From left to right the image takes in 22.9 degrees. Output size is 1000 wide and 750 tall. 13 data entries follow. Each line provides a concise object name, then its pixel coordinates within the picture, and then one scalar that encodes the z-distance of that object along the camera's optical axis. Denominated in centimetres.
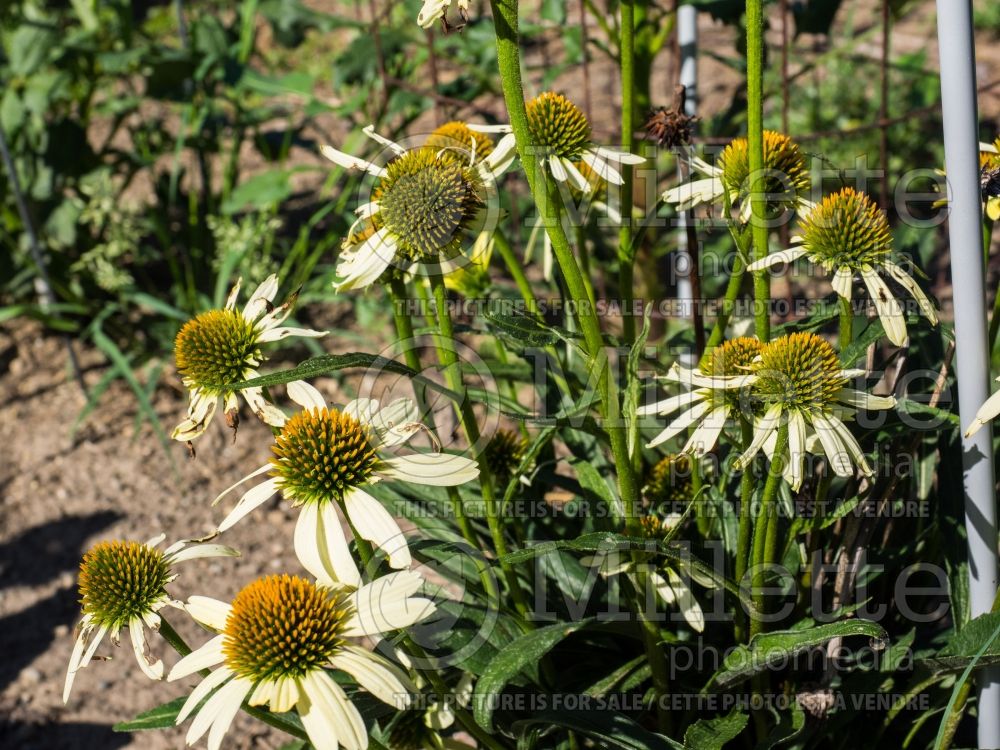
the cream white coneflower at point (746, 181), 77
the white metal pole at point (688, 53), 97
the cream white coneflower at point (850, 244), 75
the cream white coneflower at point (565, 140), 78
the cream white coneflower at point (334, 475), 70
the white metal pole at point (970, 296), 72
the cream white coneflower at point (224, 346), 74
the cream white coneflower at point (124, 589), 73
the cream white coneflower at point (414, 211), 73
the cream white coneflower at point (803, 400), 71
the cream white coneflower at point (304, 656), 69
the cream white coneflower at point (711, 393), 73
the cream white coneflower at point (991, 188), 75
